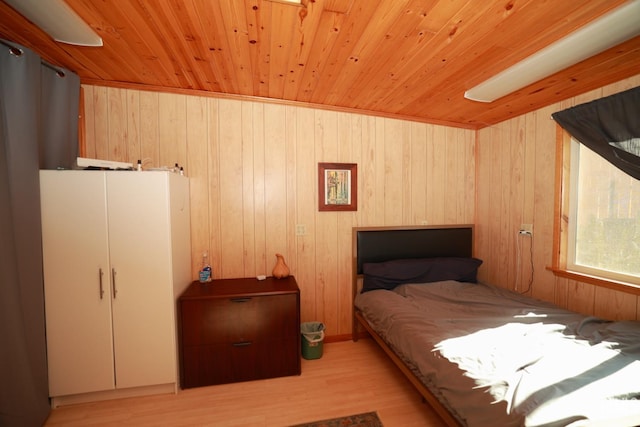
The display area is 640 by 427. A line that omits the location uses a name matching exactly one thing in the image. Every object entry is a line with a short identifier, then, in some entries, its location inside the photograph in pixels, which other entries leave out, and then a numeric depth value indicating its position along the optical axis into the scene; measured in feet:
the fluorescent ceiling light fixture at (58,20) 4.33
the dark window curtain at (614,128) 5.73
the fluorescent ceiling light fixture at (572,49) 4.19
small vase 8.16
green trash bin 8.02
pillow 8.52
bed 3.52
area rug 5.61
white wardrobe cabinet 5.99
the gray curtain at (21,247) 4.99
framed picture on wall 8.86
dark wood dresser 6.78
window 6.25
